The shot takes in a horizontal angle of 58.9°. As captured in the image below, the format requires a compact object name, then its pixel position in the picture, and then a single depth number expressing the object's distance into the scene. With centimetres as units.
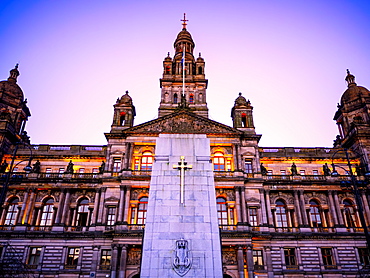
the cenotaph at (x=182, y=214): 1375
